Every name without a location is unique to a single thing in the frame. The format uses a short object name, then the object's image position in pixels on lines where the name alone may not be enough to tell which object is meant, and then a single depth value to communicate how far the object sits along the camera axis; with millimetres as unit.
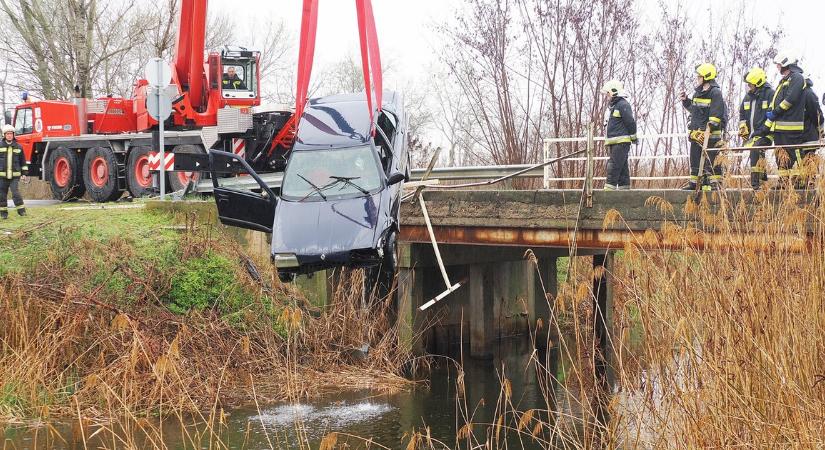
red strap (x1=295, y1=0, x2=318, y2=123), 9914
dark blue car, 10625
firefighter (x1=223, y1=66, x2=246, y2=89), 19625
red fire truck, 18188
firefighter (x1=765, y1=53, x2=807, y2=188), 10266
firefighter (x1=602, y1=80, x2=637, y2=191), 12297
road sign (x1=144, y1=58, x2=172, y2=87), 16484
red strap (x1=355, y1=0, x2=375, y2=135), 9477
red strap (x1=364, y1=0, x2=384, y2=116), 9609
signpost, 16438
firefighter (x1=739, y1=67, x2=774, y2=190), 10828
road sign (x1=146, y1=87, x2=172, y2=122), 16438
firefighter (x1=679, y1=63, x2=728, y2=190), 11122
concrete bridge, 10992
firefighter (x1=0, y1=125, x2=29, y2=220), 15852
